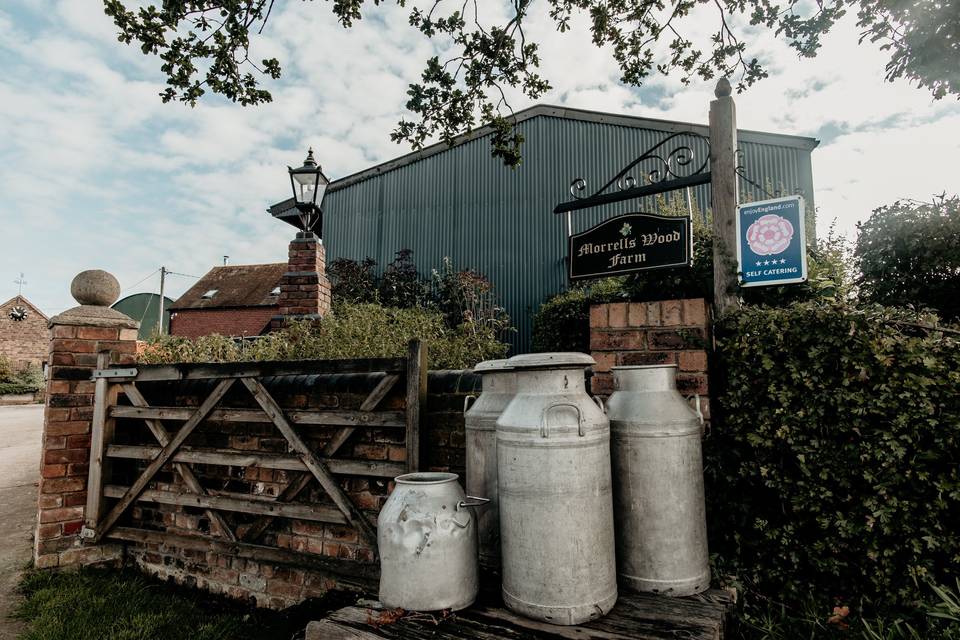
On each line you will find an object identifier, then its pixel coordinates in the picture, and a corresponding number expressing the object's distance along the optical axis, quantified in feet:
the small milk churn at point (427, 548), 5.14
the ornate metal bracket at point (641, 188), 8.93
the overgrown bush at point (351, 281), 33.37
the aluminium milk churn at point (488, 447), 6.14
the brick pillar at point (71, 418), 11.14
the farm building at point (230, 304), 69.10
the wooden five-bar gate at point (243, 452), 8.68
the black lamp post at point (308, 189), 18.70
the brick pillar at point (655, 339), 6.97
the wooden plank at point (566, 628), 4.72
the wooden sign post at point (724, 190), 8.52
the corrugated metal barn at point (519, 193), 30.19
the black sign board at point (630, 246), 7.95
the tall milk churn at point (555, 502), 4.97
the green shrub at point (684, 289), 10.30
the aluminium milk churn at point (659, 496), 5.58
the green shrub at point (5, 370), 72.56
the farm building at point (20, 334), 94.94
